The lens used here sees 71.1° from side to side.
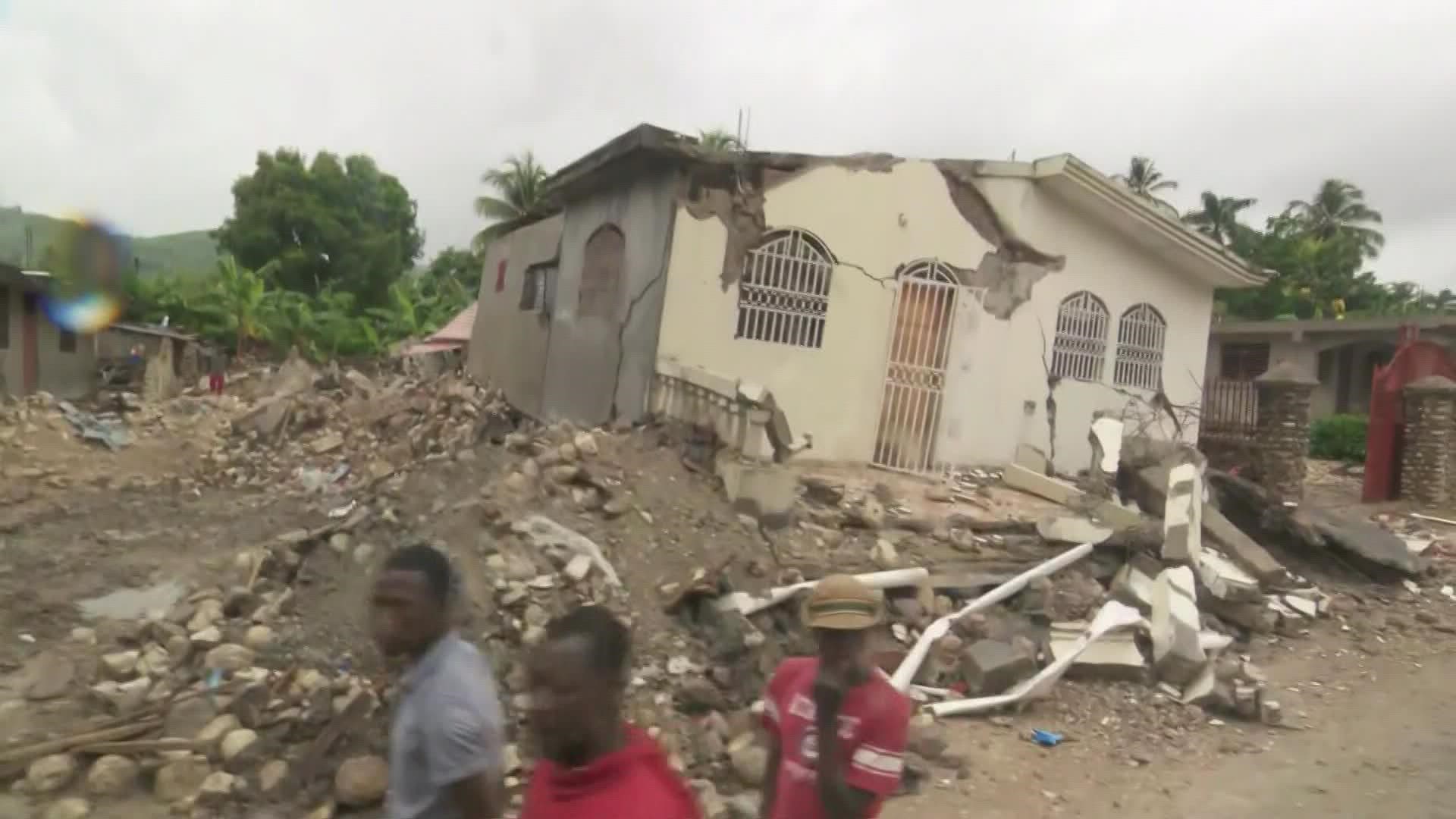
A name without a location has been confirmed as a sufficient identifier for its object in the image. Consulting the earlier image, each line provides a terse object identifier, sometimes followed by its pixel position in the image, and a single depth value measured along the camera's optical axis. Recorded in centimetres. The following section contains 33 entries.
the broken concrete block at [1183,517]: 835
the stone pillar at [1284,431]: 1391
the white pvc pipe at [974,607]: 656
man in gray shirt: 212
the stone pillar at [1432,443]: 1488
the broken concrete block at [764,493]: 794
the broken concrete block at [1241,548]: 904
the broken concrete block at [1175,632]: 704
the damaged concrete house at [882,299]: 1028
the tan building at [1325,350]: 2206
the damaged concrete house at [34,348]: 1988
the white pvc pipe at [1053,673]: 641
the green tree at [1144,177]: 3928
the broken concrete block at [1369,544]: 987
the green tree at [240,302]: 2631
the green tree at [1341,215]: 3766
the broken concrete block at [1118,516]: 873
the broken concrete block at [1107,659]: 696
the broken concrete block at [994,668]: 657
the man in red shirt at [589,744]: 185
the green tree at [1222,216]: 3756
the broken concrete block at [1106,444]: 1044
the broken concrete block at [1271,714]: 666
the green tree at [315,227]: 3219
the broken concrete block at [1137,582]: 777
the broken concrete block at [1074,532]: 847
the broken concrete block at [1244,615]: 827
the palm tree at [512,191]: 3027
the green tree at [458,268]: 3581
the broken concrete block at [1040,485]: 1012
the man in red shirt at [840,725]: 236
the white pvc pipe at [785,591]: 660
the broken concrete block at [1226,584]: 831
